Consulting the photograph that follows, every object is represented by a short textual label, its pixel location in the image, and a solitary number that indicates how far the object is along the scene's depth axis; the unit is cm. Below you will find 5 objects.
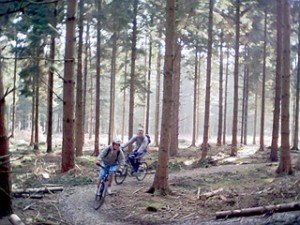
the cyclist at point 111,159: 1050
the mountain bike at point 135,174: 1329
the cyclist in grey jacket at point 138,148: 1392
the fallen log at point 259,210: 799
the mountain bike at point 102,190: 1022
